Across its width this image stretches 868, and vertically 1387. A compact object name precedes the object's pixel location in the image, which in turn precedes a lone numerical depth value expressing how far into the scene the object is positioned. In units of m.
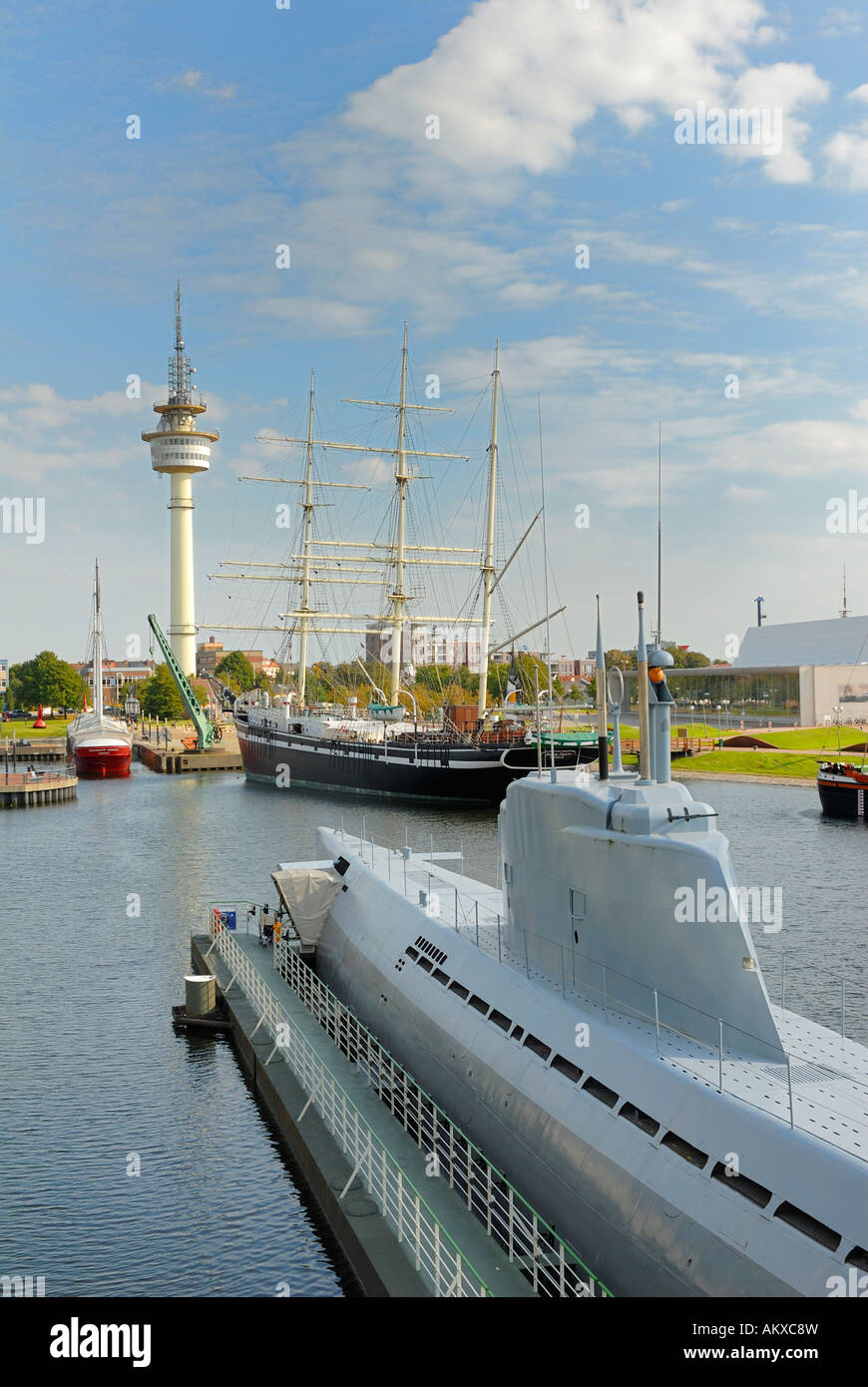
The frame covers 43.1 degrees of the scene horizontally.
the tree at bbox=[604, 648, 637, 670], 158.15
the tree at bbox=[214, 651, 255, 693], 186.32
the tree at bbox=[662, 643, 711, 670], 177.62
